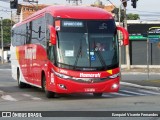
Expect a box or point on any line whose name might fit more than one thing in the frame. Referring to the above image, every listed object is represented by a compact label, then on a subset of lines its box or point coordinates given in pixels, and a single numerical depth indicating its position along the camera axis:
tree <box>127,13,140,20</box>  121.51
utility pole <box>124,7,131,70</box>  49.56
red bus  18.70
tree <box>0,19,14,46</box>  129.62
